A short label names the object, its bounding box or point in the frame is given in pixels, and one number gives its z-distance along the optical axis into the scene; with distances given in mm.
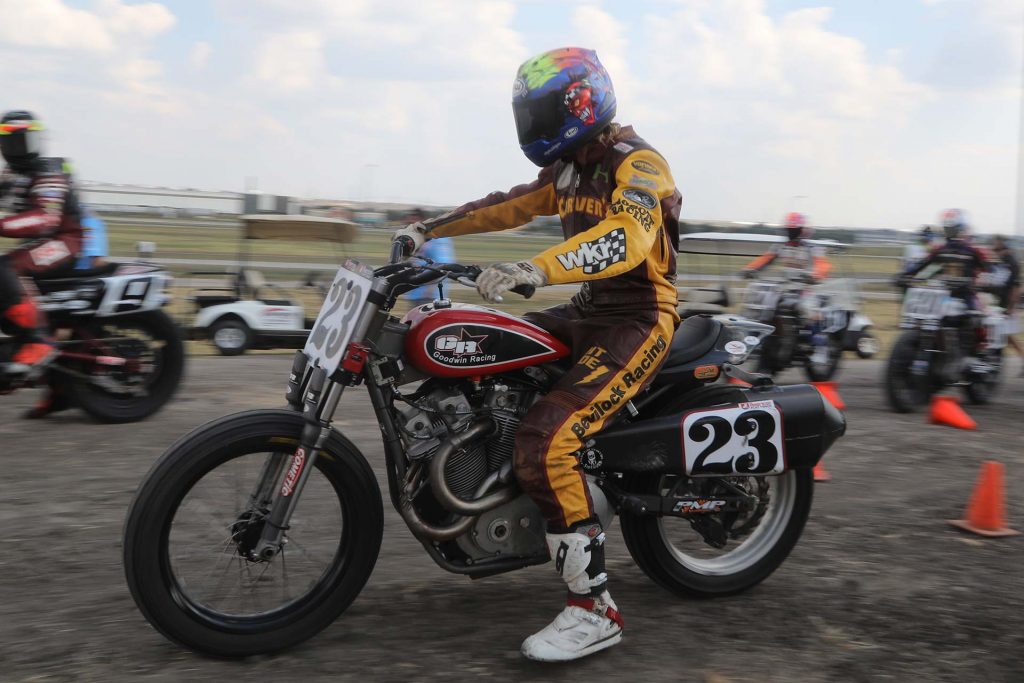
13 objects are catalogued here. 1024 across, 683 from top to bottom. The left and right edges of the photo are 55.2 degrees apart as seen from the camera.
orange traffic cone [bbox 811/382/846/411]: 8094
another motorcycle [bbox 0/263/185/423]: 6859
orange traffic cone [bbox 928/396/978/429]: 8609
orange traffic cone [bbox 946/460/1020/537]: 5125
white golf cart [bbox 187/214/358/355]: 13062
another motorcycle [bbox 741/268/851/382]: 11070
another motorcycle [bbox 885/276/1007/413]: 9508
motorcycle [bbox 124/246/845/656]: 3289
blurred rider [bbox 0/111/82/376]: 6547
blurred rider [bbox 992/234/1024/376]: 10789
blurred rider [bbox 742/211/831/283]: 11680
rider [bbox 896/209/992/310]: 10078
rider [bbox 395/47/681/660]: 3441
